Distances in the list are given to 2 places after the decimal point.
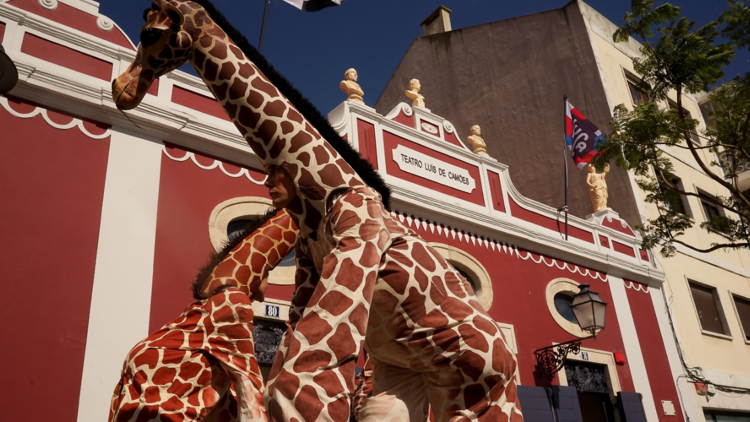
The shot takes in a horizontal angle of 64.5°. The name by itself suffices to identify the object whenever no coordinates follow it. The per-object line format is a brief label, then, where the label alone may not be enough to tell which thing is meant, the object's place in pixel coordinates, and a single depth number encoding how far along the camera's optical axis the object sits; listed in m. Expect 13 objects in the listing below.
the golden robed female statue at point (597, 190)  12.79
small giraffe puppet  3.25
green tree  8.19
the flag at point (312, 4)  6.19
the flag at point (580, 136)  11.80
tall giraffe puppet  2.06
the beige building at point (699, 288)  12.11
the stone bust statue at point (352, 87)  9.38
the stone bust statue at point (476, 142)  11.14
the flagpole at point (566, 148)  11.16
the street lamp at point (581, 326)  8.71
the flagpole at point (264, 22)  6.89
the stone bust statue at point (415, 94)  10.78
